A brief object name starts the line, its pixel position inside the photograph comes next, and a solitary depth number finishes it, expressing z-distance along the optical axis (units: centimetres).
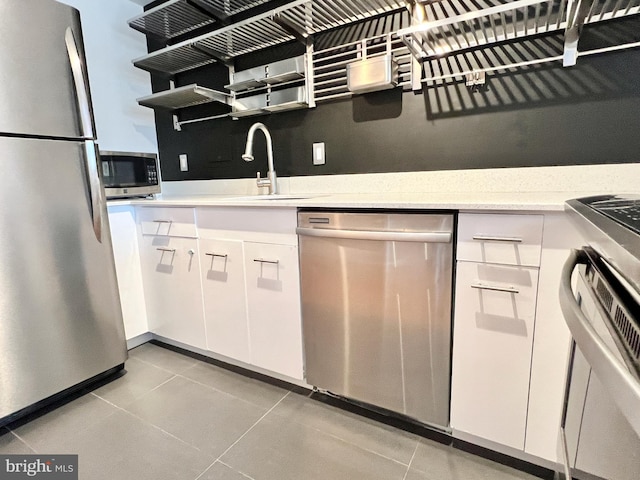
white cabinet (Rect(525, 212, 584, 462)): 96
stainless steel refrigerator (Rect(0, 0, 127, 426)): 133
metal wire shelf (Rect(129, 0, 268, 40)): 188
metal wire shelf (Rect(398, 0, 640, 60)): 116
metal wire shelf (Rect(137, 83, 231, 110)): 195
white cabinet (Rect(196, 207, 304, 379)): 147
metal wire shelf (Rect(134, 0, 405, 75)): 157
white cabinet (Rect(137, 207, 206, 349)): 179
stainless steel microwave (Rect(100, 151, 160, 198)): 195
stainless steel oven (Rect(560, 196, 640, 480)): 38
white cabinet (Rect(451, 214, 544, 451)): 101
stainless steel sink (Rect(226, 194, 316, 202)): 184
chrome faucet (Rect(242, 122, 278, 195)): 189
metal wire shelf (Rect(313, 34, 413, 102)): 159
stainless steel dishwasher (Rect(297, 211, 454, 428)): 115
